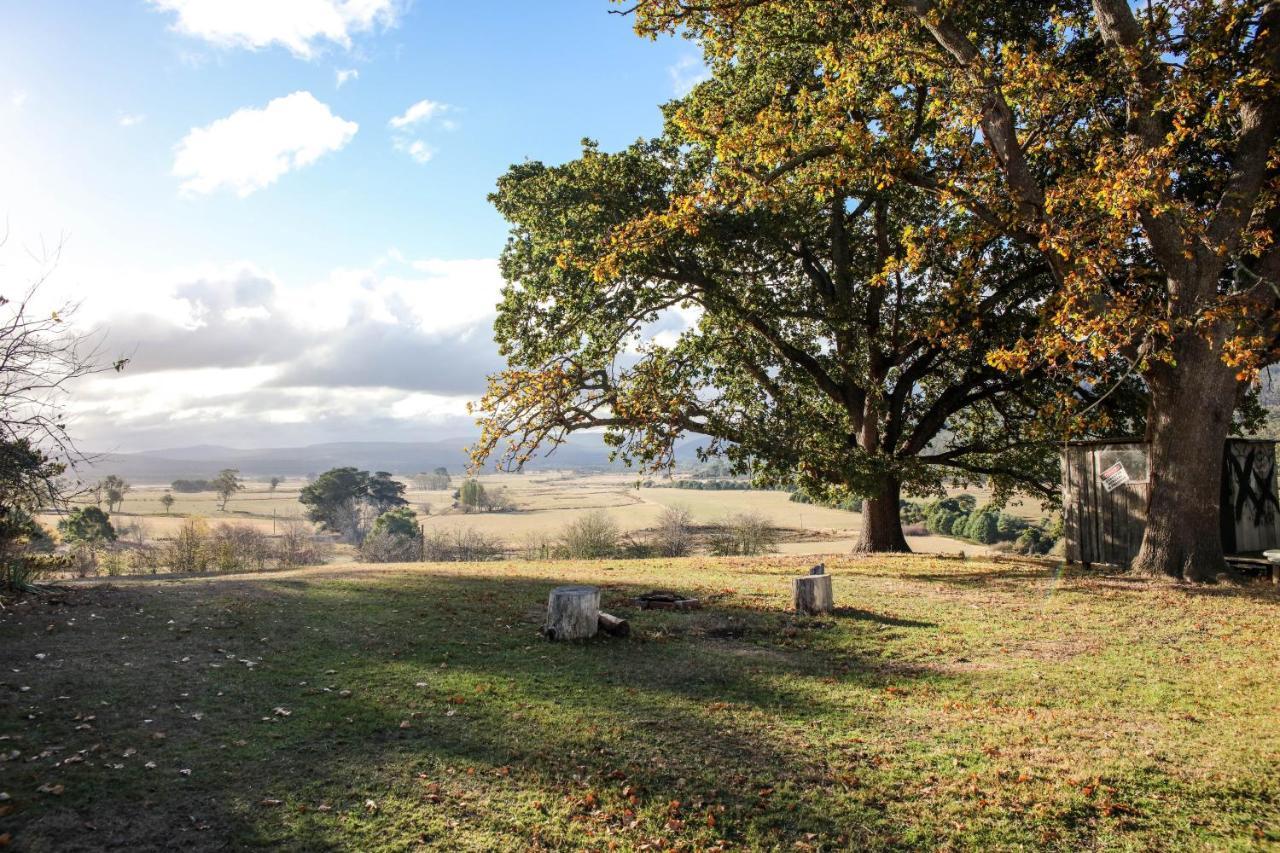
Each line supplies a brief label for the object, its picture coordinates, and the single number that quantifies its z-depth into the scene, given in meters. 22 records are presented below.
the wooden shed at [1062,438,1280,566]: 15.16
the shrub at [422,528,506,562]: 40.75
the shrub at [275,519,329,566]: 37.53
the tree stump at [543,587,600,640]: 9.74
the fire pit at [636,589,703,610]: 11.98
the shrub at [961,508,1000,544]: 44.59
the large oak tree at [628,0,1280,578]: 12.07
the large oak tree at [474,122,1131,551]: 17.47
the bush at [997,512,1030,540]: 43.26
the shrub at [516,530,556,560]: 35.40
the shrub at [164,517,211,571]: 25.60
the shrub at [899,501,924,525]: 55.19
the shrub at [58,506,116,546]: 40.88
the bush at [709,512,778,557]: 34.64
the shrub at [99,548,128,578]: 25.70
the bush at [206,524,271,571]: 25.28
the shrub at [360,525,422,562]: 44.72
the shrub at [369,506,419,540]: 55.81
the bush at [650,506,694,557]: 35.75
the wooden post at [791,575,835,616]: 11.39
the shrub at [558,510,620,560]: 34.09
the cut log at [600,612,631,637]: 9.88
